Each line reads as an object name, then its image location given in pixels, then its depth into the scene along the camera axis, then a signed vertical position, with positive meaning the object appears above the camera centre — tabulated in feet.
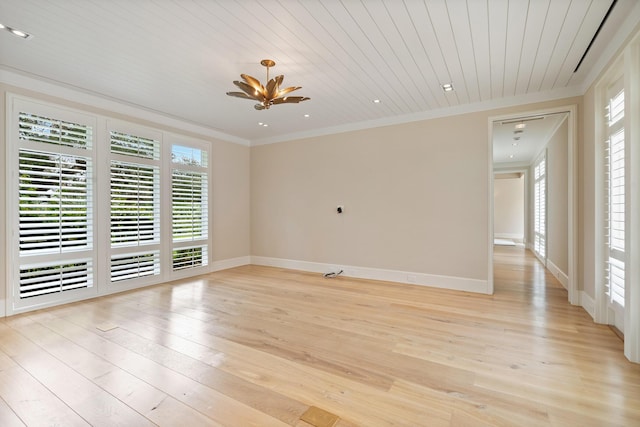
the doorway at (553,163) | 12.70 +2.45
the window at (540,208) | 21.71 +0.09
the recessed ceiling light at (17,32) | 8.46 +5.43
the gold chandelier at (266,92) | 10.21 +4.37
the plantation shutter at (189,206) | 17.33 +0.38
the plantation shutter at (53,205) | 11.68 +0.34
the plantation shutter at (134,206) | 14.49 +0.34
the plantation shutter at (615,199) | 8.87 +0.31
